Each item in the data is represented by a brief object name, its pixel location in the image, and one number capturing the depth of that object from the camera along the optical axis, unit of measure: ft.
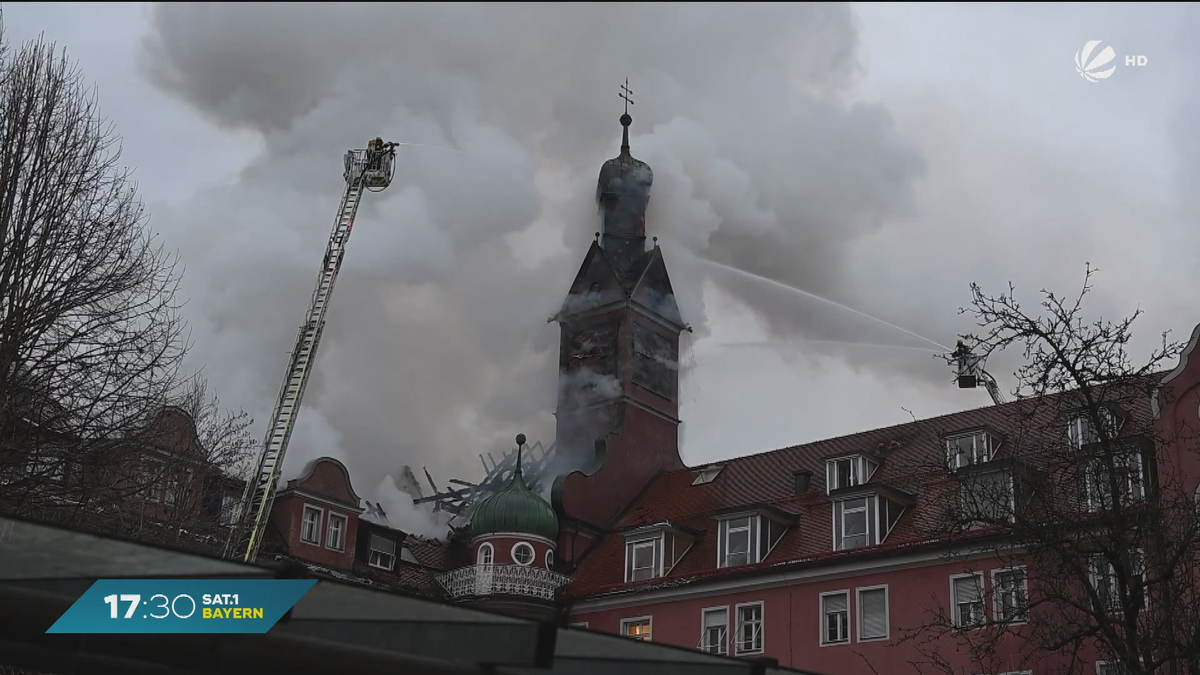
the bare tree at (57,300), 76.89
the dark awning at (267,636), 28.60
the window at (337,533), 171.12
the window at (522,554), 169.07
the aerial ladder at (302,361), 157.07
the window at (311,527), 167.02
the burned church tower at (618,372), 188.96
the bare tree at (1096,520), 73.51
